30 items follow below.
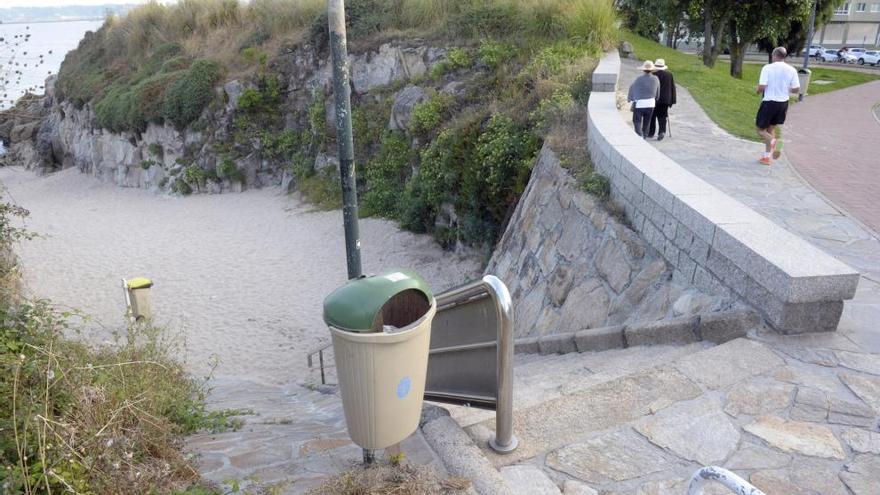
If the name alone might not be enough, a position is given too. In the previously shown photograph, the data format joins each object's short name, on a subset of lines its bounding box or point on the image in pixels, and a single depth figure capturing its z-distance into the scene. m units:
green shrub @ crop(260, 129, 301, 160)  19.97
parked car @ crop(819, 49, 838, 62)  44.19
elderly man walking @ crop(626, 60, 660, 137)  9.40
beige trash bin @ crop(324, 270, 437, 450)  2.76
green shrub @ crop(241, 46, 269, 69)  21.30
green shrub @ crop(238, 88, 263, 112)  20.59
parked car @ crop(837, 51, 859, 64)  42.34
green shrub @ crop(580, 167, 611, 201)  6.92
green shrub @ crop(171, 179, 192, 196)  20.89
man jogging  8.34
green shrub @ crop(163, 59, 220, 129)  21.28
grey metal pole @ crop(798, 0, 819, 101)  21.83
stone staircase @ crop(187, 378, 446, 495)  3.27
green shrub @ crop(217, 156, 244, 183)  20.39
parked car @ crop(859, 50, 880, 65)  41.81
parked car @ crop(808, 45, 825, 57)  44.77
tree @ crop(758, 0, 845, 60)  21.55
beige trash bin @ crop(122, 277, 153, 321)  9.71
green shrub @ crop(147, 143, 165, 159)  22.30
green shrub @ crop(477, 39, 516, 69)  15.34
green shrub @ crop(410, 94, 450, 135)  14.83
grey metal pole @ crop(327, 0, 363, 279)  5.87
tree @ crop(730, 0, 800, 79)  20.95
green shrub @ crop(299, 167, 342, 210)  17.52
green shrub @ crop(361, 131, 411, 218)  15.83
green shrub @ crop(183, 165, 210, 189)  20.80
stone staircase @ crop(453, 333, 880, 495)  3.08
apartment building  55.25
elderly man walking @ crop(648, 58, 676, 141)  9.82
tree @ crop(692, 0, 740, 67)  21.23
